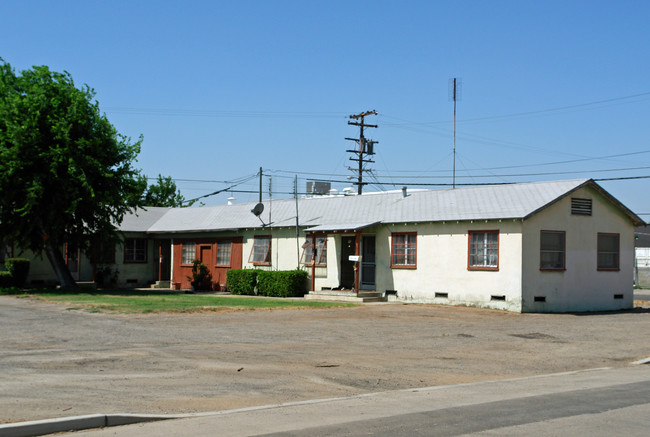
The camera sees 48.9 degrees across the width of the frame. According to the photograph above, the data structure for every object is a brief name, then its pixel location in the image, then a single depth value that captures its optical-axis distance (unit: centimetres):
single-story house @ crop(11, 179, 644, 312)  2447
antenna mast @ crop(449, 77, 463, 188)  4131
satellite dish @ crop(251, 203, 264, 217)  3331
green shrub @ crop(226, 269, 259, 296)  3238
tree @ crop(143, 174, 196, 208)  7431
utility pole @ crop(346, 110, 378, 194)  5650
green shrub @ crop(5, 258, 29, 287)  3528
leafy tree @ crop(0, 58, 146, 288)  2972
